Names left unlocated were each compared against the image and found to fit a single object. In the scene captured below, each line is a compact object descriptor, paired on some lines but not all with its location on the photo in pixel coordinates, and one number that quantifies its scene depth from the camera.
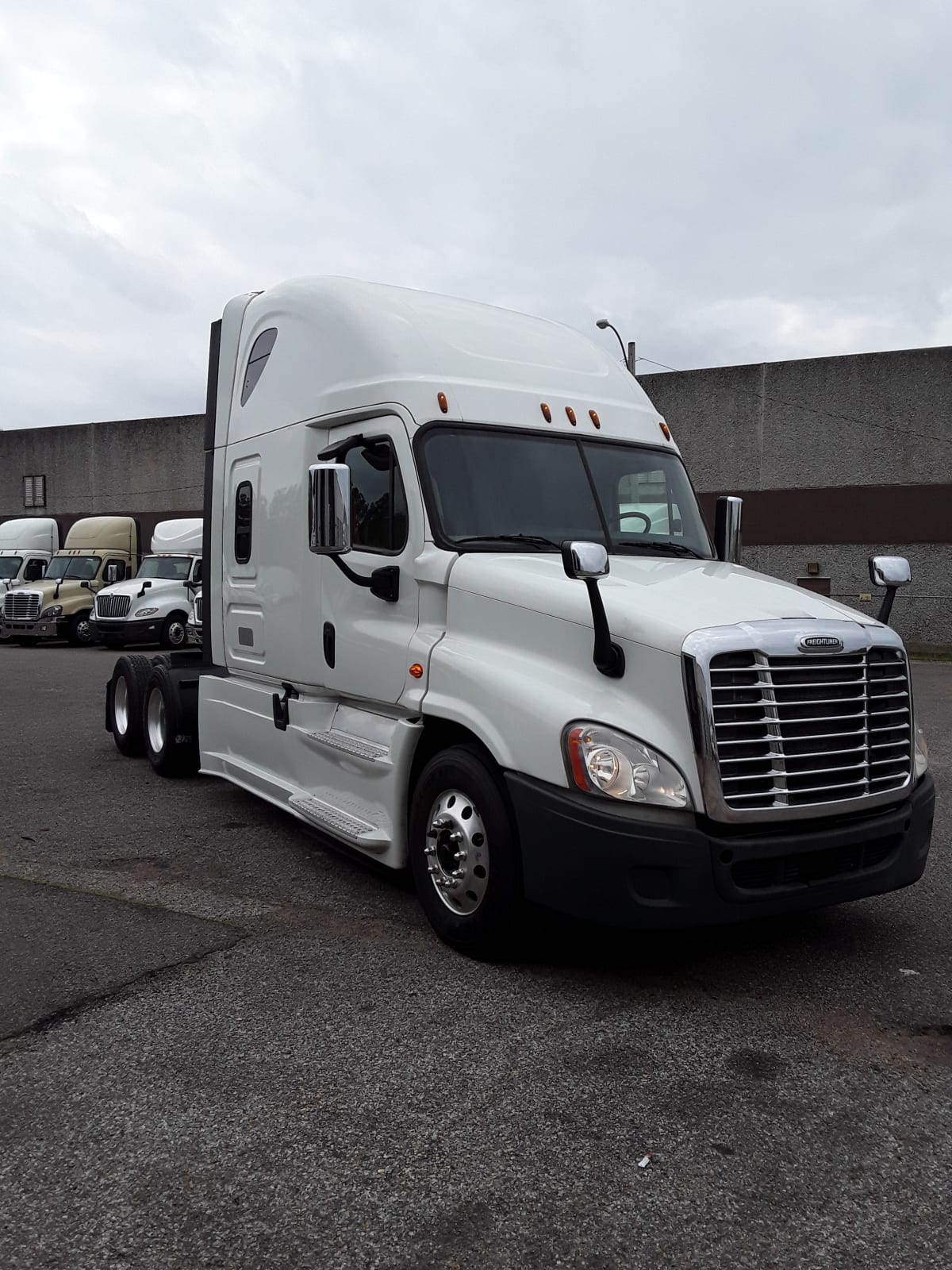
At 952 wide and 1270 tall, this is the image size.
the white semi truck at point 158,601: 22.41
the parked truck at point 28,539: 27.31
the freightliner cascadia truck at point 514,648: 4.04
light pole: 27.61
